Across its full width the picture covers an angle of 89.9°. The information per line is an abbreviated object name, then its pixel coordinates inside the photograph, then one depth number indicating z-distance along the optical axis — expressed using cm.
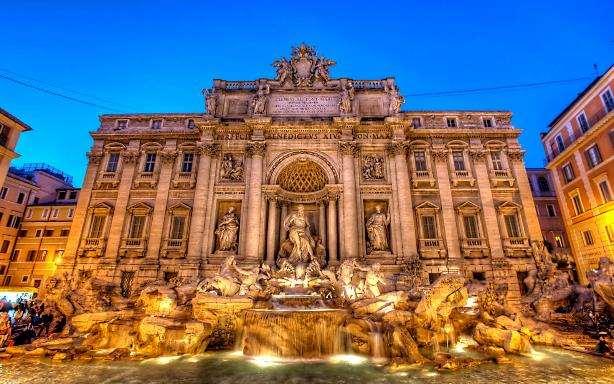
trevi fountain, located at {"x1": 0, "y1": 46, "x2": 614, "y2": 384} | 974
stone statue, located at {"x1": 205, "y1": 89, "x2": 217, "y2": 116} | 2267
